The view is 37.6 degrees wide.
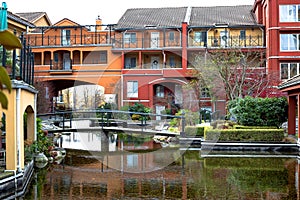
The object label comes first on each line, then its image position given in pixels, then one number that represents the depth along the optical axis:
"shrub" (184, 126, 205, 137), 22.70
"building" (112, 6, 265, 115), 36.97
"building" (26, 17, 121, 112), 38.78
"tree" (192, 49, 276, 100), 29.74
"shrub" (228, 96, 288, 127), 22.09
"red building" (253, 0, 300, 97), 33.91
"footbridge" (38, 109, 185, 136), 23.12
